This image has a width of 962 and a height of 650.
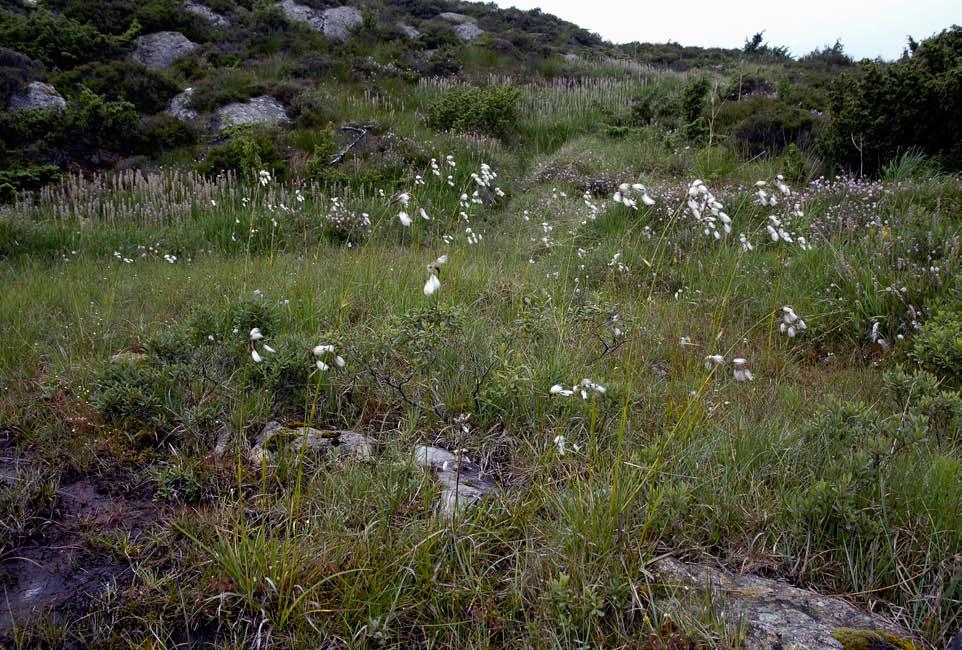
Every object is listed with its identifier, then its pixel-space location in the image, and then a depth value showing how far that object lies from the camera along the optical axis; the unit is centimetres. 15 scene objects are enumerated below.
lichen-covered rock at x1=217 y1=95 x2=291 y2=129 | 1117
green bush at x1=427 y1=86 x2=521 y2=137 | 1226
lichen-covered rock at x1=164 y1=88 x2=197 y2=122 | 1145
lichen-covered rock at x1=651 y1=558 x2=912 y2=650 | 176
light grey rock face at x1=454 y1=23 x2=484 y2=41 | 2217
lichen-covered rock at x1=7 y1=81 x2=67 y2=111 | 1015
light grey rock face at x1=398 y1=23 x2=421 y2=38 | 2023
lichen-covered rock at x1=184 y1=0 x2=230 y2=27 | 1748
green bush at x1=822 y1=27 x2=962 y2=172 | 701
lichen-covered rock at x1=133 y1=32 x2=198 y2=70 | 1450
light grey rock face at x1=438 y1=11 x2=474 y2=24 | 2438
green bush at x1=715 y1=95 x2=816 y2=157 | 959
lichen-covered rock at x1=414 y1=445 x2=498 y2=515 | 238
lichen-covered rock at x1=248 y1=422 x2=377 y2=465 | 267
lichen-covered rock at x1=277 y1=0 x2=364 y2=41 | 1947
